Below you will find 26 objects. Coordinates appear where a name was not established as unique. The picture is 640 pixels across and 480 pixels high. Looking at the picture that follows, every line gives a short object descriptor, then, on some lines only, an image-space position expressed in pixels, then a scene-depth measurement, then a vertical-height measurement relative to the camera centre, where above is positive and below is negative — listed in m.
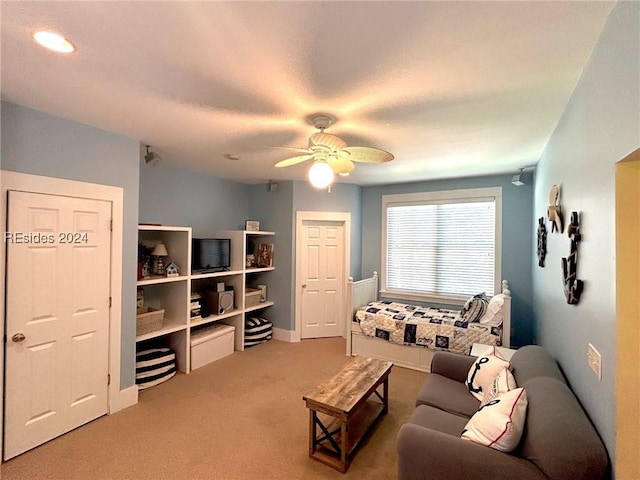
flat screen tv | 3.92 -0.17
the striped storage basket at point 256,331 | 4.50 -1.34
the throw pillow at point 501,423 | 1.47 -0.90
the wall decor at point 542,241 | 2.90 +0.04
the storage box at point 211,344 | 3.71 -1.31
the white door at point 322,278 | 4.84 -0.57
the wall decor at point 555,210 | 2.21 +0.26
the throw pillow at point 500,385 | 1.97 -0.93
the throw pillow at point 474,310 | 3.61 -0.79
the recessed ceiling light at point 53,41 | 1.41 +0.96
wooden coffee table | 2.08 -1.18
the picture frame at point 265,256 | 4.85 -0.21
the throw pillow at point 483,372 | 2.22 -0.95
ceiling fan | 2.19 +0.68
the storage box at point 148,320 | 3.13 -0.83
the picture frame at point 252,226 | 4.54 +0.25
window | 4.34 +0.00
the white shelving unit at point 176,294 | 3.50 -0.63
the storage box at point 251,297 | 4.48 -0.82
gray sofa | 1.25 -0.94
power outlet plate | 1.34 -0.53
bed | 3.49 -1.06
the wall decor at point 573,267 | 1.67 -0.13
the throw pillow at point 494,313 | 3.48 -0.80
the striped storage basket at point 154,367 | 3.15 -1.34
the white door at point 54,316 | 2.13 -0.58
